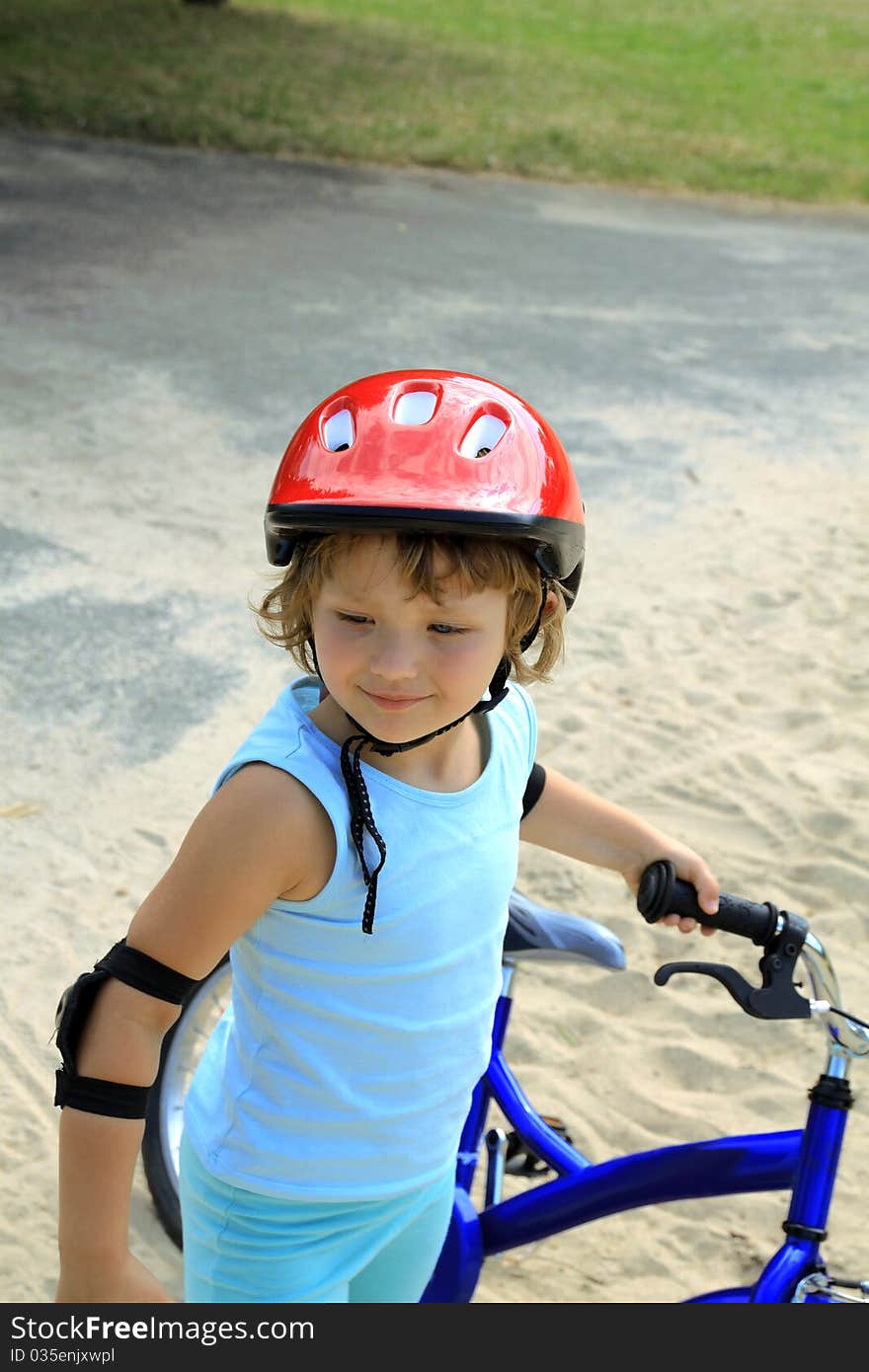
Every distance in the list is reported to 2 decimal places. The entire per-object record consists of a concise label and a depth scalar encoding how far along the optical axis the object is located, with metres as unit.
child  1.62
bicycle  1.94
